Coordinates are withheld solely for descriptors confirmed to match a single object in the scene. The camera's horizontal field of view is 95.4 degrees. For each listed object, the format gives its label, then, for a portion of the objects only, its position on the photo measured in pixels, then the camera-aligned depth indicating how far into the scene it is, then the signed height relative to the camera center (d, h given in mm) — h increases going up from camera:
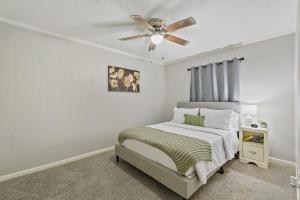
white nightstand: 2361 -875
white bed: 1614 -886
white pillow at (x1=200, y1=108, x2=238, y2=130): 2672 -434
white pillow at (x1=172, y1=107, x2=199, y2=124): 3236 -350
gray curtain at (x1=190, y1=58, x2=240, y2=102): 3041 +393
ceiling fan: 1693 +983
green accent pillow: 2953 -487
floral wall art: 3311 +490
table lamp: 2563 -278
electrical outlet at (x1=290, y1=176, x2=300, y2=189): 819 -519
